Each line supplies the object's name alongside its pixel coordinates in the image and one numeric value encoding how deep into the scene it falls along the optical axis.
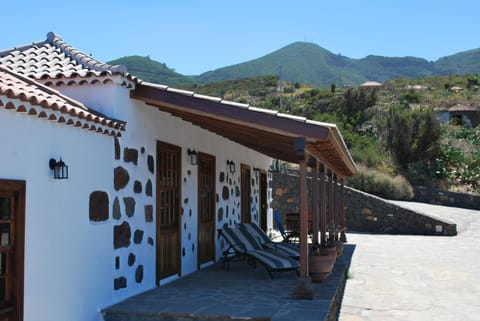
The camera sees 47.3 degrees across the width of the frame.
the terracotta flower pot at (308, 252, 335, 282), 7.71
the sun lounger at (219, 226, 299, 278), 8.36
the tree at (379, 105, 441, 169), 25.14
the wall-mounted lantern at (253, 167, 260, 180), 14.27
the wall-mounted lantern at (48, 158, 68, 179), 5.29
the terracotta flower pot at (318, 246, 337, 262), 8.71
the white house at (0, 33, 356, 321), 4.84
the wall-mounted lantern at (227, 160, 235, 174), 11.58
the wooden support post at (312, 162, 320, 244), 8.56
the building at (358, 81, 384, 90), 61.29
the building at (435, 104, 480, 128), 41.62
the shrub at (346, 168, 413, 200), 22.55
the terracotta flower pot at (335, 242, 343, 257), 11.14
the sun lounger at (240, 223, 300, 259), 9.63
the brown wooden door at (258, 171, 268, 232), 15.25
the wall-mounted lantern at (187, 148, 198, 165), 9.02
